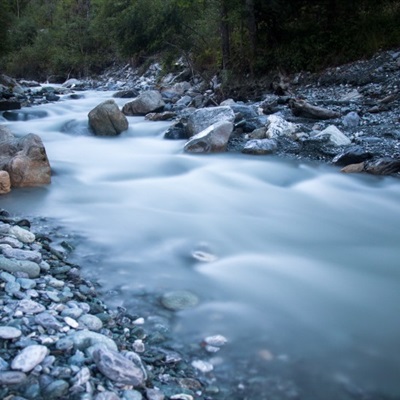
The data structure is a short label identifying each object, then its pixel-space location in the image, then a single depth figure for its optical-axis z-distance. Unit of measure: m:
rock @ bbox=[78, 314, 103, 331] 2.72
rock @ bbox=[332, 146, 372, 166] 6.73
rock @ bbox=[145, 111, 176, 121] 11.23
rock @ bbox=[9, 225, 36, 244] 3.95
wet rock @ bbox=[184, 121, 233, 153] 7.96
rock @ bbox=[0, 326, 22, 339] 2.31
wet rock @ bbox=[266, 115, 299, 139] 8.16
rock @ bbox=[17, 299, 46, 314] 2.66
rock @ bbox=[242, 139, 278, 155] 7.74
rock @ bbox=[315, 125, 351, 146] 7.41
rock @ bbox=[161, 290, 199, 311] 3.23
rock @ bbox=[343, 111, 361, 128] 8.17
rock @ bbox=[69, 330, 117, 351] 2.38
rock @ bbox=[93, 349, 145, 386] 2.18
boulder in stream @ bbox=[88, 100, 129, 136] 9.81
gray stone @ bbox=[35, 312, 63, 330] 2.53
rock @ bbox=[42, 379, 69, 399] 2.01
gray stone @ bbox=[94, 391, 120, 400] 2.02
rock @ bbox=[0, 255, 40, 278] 3.19
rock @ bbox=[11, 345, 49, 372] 2.12
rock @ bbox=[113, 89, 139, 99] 16.95
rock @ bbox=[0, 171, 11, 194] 5.57
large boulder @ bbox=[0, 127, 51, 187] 5.83
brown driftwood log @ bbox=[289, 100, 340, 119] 8.95
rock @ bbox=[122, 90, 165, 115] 11.94
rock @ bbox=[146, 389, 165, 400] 2.17
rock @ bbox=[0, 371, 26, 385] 2.02
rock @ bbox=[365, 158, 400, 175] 6.32
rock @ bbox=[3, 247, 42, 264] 3.44
